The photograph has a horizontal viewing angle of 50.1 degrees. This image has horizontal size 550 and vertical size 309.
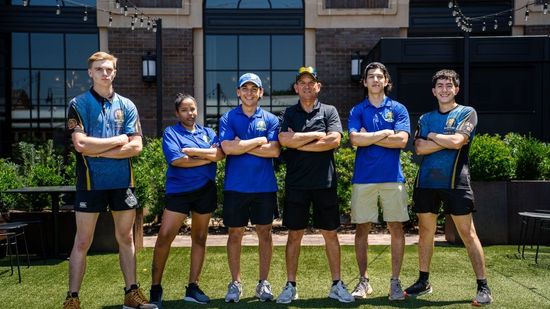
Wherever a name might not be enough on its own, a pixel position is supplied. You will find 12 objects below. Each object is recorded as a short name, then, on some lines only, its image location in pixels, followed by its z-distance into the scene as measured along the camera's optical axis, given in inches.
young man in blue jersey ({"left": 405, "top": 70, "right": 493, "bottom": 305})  201.0
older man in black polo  199.6
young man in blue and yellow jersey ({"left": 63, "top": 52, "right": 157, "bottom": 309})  180.7
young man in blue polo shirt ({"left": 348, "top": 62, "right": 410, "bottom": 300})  203.0
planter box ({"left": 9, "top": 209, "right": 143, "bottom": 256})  296.7
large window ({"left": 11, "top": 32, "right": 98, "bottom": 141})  588.7
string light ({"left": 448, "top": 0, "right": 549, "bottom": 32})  548.1
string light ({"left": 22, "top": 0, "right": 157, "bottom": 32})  534.9
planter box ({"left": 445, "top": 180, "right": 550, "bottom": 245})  313.4
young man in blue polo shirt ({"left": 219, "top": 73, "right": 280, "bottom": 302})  199.6
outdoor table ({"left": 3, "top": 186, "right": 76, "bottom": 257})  270.7
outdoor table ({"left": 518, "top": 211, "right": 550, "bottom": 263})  261.8
